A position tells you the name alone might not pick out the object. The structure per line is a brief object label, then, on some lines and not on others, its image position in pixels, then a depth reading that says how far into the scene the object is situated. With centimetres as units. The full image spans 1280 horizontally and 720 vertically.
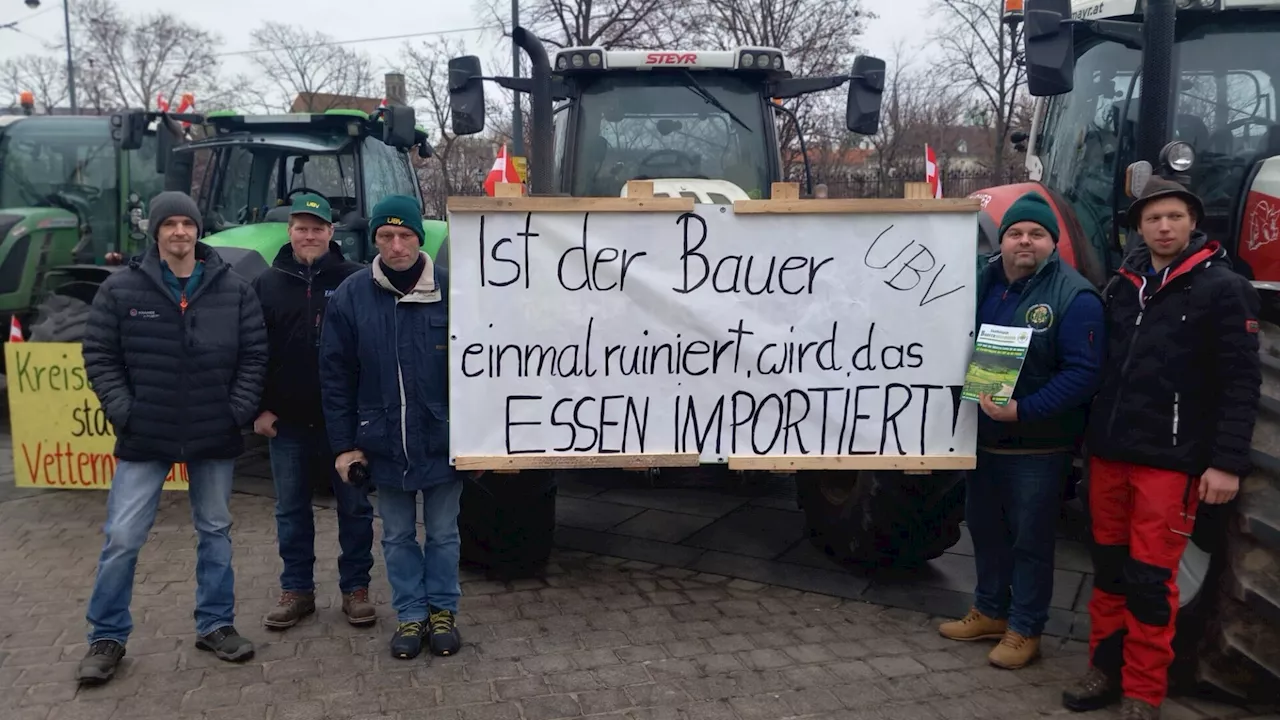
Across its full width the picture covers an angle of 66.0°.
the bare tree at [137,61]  3350
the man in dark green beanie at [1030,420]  357
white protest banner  394
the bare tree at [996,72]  2252
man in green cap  417
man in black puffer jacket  378
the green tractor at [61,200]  899
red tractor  325
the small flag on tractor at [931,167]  522
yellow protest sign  608
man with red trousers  319
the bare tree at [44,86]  3494
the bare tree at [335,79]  3080
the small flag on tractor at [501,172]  536
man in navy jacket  385
